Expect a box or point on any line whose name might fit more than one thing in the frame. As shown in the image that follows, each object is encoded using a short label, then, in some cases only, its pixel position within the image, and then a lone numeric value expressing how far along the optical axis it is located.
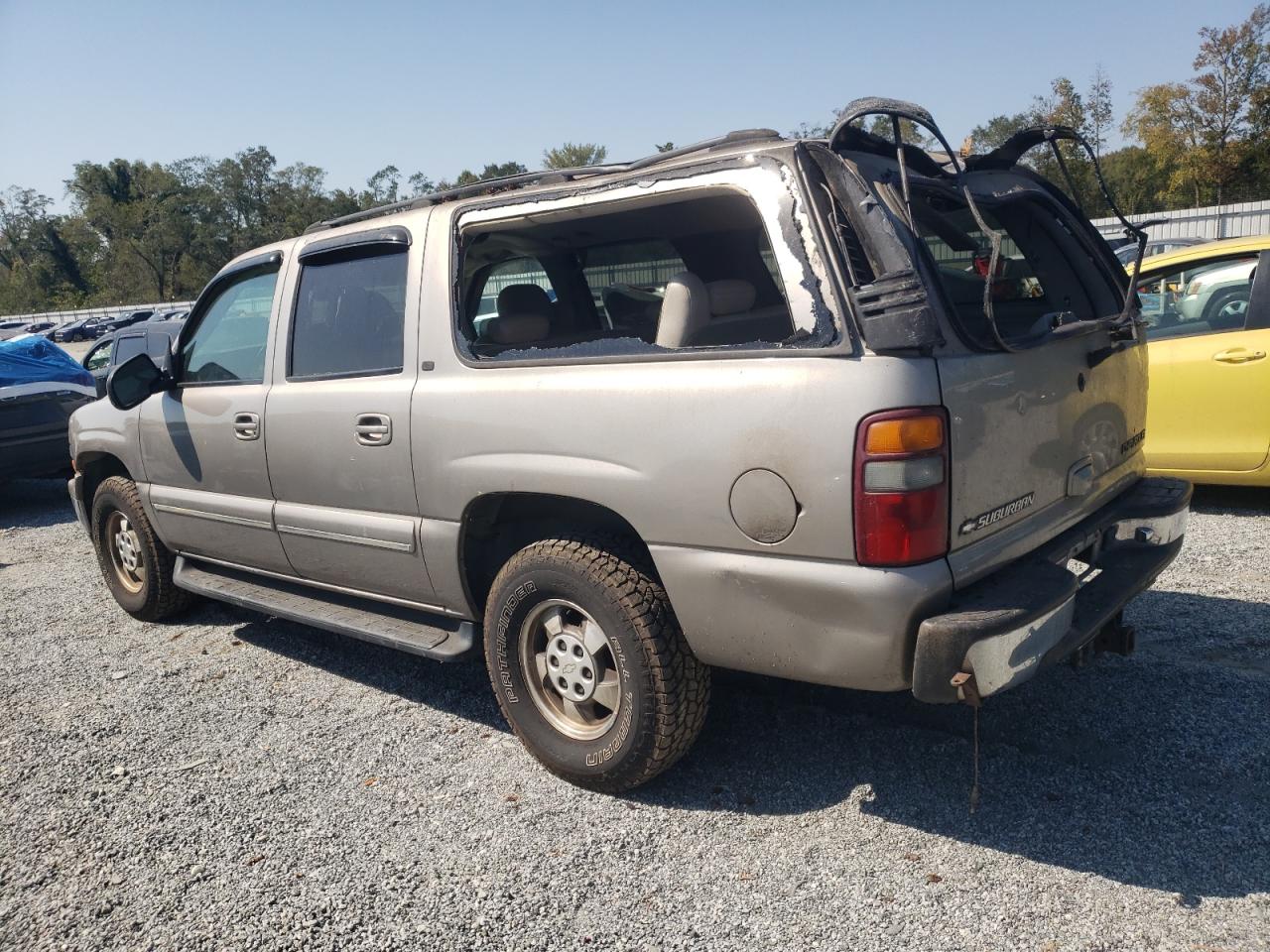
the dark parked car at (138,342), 10.41
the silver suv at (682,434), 2.53
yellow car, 5.60
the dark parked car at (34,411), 8.67
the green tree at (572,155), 73.97
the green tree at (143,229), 84.75
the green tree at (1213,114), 36.06
